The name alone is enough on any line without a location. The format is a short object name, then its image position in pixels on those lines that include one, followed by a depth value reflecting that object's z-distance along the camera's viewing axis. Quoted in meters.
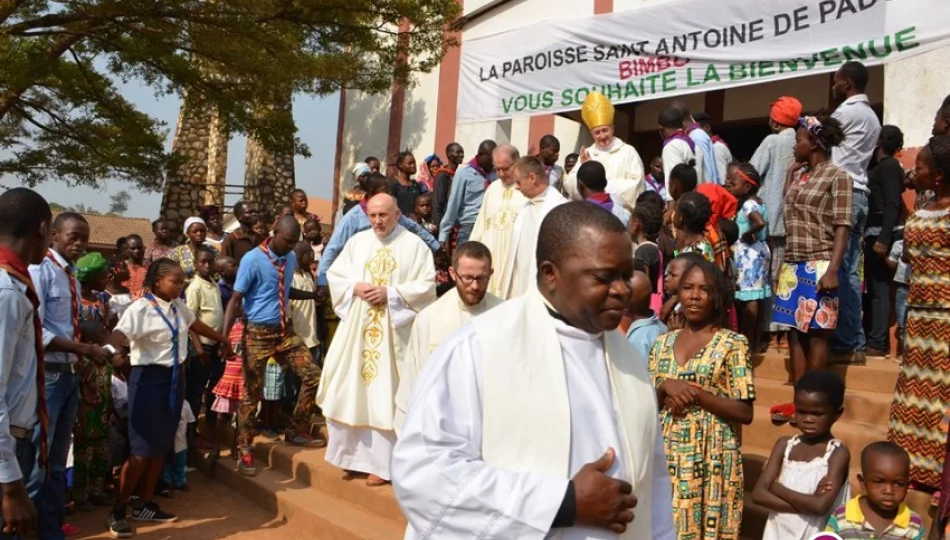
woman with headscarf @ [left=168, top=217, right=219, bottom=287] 9.65
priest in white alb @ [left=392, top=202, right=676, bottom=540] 2.27
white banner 8.51
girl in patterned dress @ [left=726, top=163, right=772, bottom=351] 6.88
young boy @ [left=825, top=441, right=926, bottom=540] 3.85
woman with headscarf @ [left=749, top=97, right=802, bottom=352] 7.51
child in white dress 4.12
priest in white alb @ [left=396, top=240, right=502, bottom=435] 5.66
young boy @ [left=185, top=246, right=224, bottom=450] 8.58
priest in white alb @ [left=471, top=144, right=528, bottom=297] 7.90
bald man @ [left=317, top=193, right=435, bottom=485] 6.89
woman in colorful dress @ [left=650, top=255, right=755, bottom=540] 4.11
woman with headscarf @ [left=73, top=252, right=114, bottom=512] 6.90
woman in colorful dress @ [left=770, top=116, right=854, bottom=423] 5.77
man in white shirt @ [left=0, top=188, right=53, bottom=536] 3.76
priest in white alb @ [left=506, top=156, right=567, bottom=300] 7.30
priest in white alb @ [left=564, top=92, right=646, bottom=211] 8.19
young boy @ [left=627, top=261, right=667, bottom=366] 4.79
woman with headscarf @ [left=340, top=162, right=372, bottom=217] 10.62
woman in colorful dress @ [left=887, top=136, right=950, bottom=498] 4.43
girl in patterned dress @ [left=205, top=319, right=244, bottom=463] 8.23
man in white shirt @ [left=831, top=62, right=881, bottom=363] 6.35
